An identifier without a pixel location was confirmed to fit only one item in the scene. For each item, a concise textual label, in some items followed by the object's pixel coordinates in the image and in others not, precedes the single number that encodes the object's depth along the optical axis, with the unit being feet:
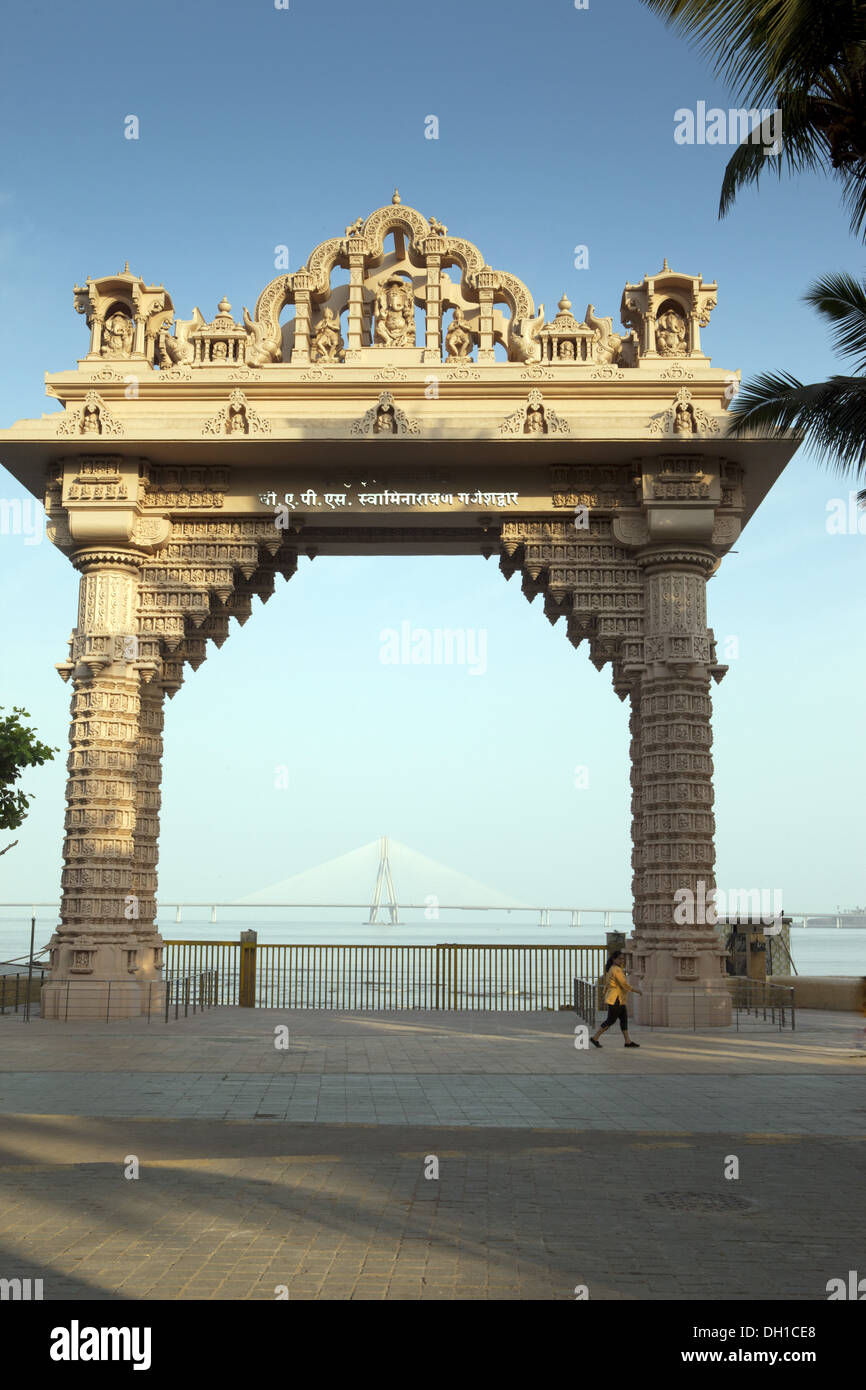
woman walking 58.03
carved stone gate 69.26
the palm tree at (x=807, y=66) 39.93
